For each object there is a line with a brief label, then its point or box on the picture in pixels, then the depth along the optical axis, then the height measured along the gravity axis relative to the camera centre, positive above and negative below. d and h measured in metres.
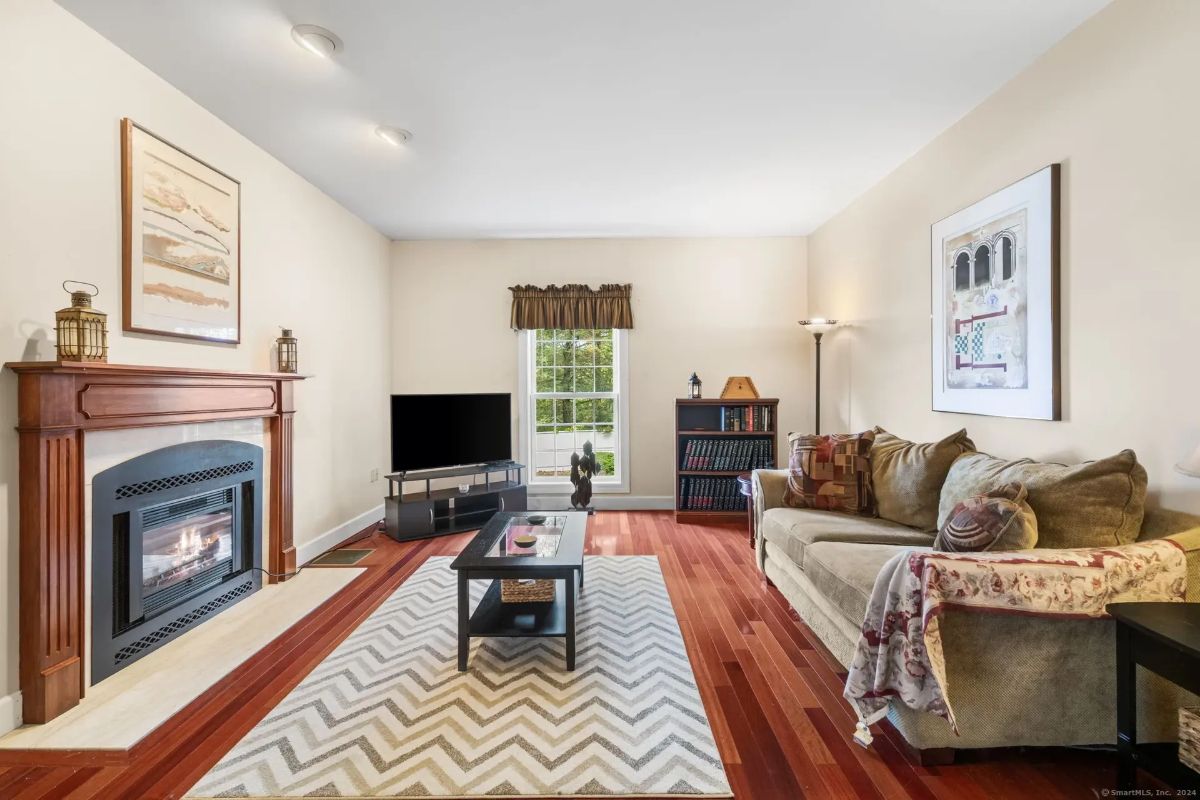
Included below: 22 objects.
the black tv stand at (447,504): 4.32 -0.91
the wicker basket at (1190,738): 1.41 -0.91
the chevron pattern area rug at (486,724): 1.66 -1.20
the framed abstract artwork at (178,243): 2.40 +0.78
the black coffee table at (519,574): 2.31 -0.76
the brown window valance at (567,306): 5.20 +0.90
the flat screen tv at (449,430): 4.47 -0.29
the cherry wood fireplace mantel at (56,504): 1.93 -0.40
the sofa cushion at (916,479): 2.77 -0.44
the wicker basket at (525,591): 2.65 -0.97
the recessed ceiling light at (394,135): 3.03 +1.53
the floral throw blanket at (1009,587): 1.57 -0.56
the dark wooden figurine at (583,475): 4.96 -0.72
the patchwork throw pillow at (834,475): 3.15 -0.46
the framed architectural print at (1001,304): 2.35 +0.48
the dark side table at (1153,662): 1.33 -0.69
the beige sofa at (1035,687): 1.62 -0.89
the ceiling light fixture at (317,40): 2.17 +1.50
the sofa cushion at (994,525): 1.82 -0.44
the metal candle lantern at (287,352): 3.43 +0.30
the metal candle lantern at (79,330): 2.01 +0.26
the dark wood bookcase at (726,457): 4.85 -0.54
